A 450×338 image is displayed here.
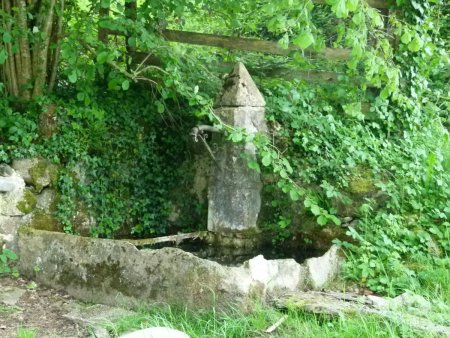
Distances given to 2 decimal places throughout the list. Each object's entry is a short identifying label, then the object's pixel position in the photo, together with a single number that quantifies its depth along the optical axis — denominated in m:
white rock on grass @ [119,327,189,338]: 3.27
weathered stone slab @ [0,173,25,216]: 4.80
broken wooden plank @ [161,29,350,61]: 6.01
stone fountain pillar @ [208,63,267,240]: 4.99
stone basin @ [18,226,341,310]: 3.81
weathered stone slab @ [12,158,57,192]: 5.09
